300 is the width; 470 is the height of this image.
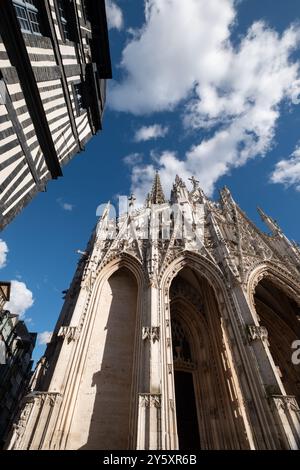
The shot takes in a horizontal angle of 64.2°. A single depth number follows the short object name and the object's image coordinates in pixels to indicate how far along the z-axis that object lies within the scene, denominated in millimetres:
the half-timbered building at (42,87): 7676
